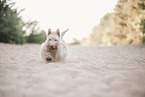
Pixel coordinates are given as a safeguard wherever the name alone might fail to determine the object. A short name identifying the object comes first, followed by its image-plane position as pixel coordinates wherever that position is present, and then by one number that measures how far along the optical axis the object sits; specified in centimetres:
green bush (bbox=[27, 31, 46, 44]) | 1174
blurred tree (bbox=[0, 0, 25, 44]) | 695
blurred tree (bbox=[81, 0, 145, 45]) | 945
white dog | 305
